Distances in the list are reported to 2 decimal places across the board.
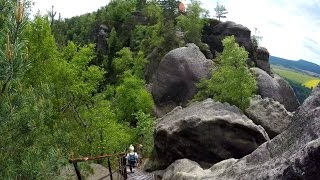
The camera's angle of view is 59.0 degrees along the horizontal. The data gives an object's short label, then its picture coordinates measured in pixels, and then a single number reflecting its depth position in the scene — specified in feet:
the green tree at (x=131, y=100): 118.79
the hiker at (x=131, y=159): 60.37
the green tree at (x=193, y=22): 161.04
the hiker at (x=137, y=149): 87.32
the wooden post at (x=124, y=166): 50.10
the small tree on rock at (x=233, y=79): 81.43
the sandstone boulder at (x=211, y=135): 64.00
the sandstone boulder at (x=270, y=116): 76.34
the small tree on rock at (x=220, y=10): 213.61
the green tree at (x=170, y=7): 199.80
